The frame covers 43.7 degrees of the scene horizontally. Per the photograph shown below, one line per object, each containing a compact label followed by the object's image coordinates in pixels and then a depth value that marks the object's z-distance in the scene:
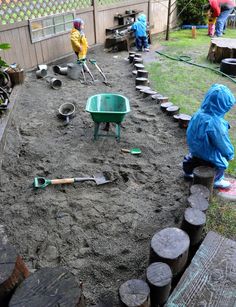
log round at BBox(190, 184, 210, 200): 3.07
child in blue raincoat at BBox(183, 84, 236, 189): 3.13
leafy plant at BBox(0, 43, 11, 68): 4.74
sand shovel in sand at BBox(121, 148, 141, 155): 4.56
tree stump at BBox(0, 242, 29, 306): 1.81
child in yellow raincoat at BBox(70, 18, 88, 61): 7.65
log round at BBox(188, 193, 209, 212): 2.91
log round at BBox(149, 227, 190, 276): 2.30
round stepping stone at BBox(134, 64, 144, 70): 8.02
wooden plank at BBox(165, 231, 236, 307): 2.22
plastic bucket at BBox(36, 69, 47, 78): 7.31
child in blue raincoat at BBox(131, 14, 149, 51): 10.02
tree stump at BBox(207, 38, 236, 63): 9.06
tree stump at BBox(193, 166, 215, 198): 3.24
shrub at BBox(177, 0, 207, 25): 13.88
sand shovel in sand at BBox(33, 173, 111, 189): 3.76
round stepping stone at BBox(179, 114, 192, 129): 5.10
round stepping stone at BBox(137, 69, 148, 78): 7.42
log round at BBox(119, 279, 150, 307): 1.99
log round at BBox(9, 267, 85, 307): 1.72
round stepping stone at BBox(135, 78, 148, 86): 7.11
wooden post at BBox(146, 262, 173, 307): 2.13
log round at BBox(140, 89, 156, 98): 6.45
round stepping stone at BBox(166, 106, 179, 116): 5.56
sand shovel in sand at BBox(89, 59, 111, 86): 7.46
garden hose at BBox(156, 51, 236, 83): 8.67
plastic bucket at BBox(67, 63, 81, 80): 7.77
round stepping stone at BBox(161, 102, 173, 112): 5.76
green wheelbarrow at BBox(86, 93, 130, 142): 4.53
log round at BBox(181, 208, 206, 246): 2.68
